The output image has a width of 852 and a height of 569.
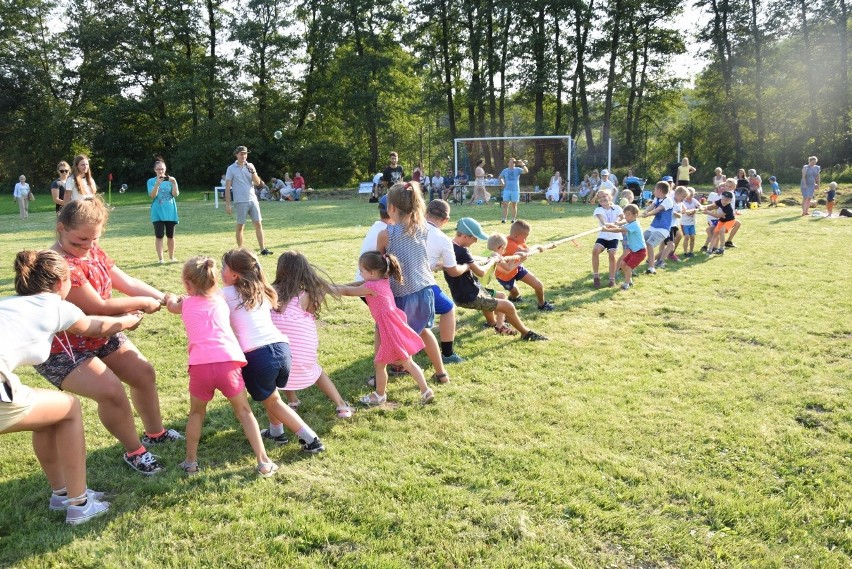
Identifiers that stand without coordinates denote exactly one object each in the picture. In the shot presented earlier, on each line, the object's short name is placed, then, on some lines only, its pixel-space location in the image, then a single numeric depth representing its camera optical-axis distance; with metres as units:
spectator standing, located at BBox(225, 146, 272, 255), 11.38
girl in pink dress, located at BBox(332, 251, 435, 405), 4.58
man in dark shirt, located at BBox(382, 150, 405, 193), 17.59
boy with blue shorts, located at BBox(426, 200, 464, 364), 5.22
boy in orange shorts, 11.43
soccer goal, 32.12
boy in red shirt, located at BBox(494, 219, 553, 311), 7.02
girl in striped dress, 4.27
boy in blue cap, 5.76
